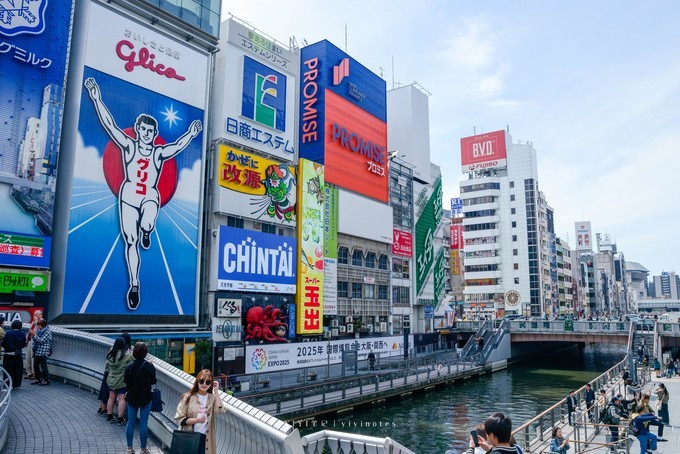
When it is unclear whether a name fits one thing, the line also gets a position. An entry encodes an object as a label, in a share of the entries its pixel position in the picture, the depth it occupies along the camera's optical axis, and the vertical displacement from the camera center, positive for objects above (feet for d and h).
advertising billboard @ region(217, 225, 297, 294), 126.82 +12.40
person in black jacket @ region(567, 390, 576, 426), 79.41 -13.95
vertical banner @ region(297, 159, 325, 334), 147.74 +18.05
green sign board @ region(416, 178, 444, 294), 221.66 +33.72
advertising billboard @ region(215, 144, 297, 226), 130.82 +32.19
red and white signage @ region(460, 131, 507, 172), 356.18 +108.30
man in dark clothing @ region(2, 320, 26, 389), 42.11 -3.45
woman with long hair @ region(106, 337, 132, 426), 34.65 -4.14
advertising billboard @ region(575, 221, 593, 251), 536.70 +75.52
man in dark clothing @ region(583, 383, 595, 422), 84.81 -13.67
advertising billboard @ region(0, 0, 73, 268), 89.97 +32.62
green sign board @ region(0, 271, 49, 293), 87.66 +4.79
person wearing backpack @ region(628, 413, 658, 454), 56.54 -12.64
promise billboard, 174.60 +65.15
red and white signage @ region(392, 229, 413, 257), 205.77 +26.73
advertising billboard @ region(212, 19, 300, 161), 136.05 +58.66
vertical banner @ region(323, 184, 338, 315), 160.66 +17.97
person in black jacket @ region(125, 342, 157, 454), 29.42 -4.14
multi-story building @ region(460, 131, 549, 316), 345.72 +57.56
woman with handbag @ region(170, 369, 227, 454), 24.71 -4.71
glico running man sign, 101.04 +27.73
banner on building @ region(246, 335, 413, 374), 114.62 -10.28
